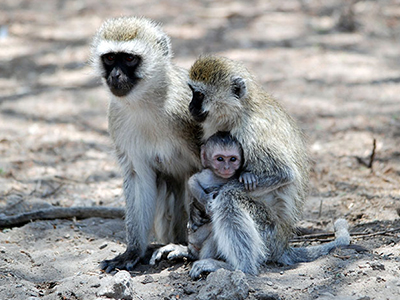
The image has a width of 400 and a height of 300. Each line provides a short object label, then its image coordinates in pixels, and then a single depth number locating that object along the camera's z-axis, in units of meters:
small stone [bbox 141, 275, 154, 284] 9.04
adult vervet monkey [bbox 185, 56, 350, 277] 9.16
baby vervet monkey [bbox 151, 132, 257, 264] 9.54
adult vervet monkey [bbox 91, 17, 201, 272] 10.09
